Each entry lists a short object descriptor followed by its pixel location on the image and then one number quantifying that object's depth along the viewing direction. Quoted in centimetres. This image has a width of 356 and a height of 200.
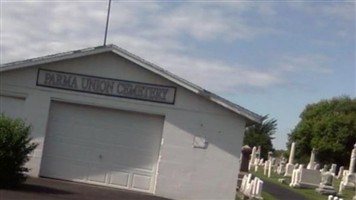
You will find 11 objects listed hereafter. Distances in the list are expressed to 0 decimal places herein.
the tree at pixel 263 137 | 8469
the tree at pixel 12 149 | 1764
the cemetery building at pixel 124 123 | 2175
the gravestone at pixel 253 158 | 6269
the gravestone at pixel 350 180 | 4278
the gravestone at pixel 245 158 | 3741
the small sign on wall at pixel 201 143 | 2175
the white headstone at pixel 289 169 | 5038
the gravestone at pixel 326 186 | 3635
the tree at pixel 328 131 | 8138
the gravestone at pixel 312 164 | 4953
